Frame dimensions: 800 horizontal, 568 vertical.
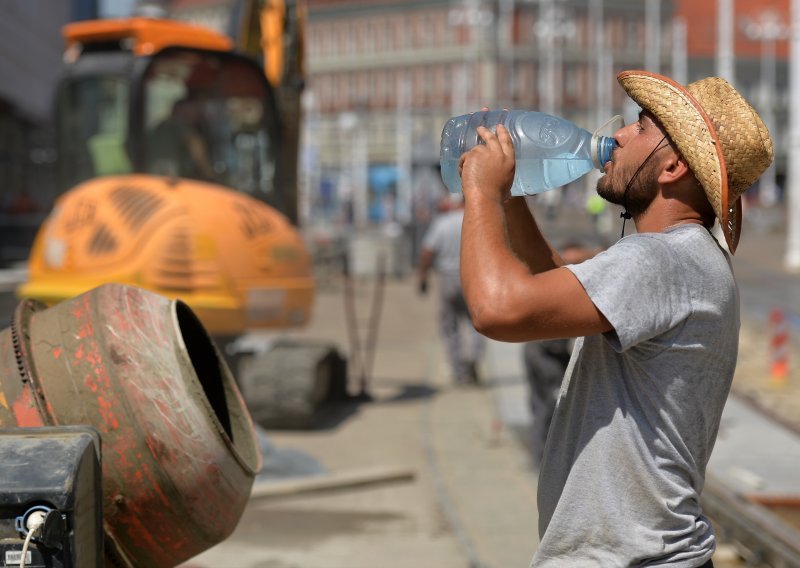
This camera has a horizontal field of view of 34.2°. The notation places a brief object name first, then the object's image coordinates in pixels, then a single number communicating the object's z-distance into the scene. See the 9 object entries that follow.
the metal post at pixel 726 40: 45.81
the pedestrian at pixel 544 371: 7.48
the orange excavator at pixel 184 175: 9.10
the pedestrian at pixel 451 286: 12.59
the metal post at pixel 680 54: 66.71
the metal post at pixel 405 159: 78.50
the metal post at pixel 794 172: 34.09
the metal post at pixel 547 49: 67.69
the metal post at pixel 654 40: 74.06
